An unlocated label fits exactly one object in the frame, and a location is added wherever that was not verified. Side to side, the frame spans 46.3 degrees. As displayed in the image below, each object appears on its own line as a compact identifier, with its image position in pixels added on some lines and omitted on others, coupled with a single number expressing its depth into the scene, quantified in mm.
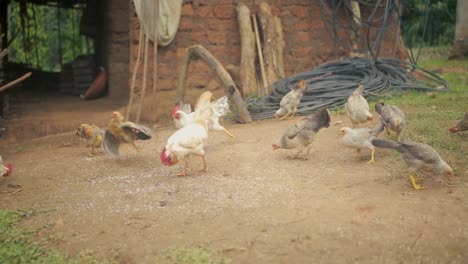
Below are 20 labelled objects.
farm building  9312
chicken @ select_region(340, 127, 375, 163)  5484
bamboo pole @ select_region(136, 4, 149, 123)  8367
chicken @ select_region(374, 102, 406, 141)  5691
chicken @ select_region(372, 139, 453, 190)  4672
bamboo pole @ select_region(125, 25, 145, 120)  8405
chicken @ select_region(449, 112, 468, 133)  5793
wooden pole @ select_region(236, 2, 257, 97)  9406
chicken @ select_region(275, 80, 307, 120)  7633
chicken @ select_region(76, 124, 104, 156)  6668
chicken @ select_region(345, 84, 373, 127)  6418
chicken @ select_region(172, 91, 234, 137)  6473
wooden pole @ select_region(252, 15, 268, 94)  9461
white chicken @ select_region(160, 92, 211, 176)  5414
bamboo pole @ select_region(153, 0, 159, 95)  8633
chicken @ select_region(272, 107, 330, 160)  5789
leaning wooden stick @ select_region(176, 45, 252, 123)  7668
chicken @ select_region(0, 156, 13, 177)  5578
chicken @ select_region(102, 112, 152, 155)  6176
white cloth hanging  8844
